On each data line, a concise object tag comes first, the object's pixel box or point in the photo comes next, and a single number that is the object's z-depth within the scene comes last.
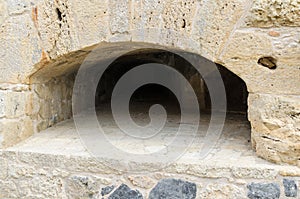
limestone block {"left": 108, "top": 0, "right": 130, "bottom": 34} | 1.84
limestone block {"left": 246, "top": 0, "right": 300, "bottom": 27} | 1.54
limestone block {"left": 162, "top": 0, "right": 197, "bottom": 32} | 1.73
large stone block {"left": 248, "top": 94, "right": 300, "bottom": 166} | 1.57
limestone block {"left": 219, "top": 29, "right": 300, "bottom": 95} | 1.58
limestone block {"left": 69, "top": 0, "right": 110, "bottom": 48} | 1.87
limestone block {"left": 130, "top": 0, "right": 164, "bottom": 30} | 1.78
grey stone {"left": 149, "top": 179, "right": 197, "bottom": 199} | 1.65
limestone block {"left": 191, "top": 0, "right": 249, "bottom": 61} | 1.64
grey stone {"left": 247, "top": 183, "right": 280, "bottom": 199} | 1.54
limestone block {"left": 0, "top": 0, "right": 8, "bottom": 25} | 2.03
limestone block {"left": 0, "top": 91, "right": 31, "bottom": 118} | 2.04
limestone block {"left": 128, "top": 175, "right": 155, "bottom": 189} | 1.69
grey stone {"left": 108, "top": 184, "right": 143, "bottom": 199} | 1.72
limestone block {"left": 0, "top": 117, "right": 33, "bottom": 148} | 2.03
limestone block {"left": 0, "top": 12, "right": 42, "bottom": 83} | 2.01
